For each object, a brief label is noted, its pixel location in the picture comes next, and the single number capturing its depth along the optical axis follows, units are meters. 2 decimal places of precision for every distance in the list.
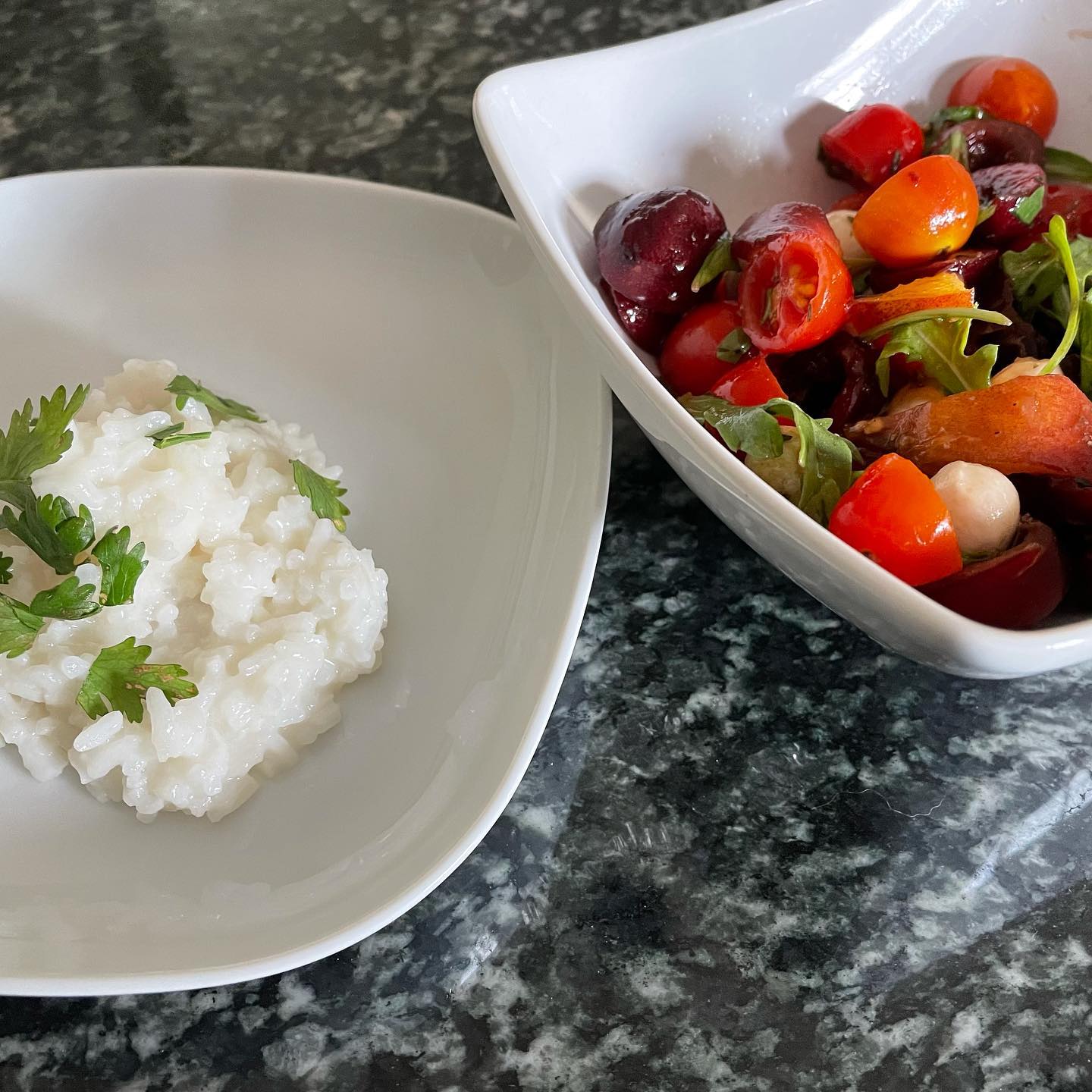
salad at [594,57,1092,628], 0.25
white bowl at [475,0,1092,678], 0.27
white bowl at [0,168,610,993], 0.24
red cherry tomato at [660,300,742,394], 0.29
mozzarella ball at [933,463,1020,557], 0.25
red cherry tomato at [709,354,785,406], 0.27
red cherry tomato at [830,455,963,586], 0.24
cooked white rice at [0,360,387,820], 0.25
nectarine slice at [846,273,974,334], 0.28
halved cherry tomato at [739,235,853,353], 0.27
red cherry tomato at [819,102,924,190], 0.32
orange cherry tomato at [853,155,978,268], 0.29
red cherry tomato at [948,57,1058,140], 0.34
